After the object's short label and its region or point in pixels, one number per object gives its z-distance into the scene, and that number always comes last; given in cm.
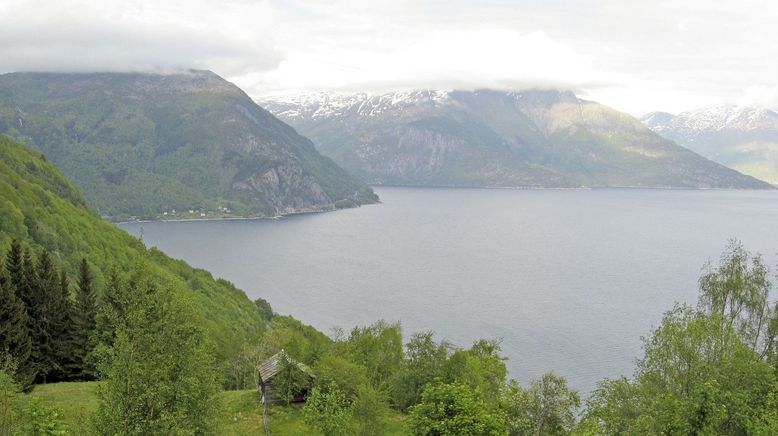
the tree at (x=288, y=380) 4475
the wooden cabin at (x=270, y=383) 4516
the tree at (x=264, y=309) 12288
